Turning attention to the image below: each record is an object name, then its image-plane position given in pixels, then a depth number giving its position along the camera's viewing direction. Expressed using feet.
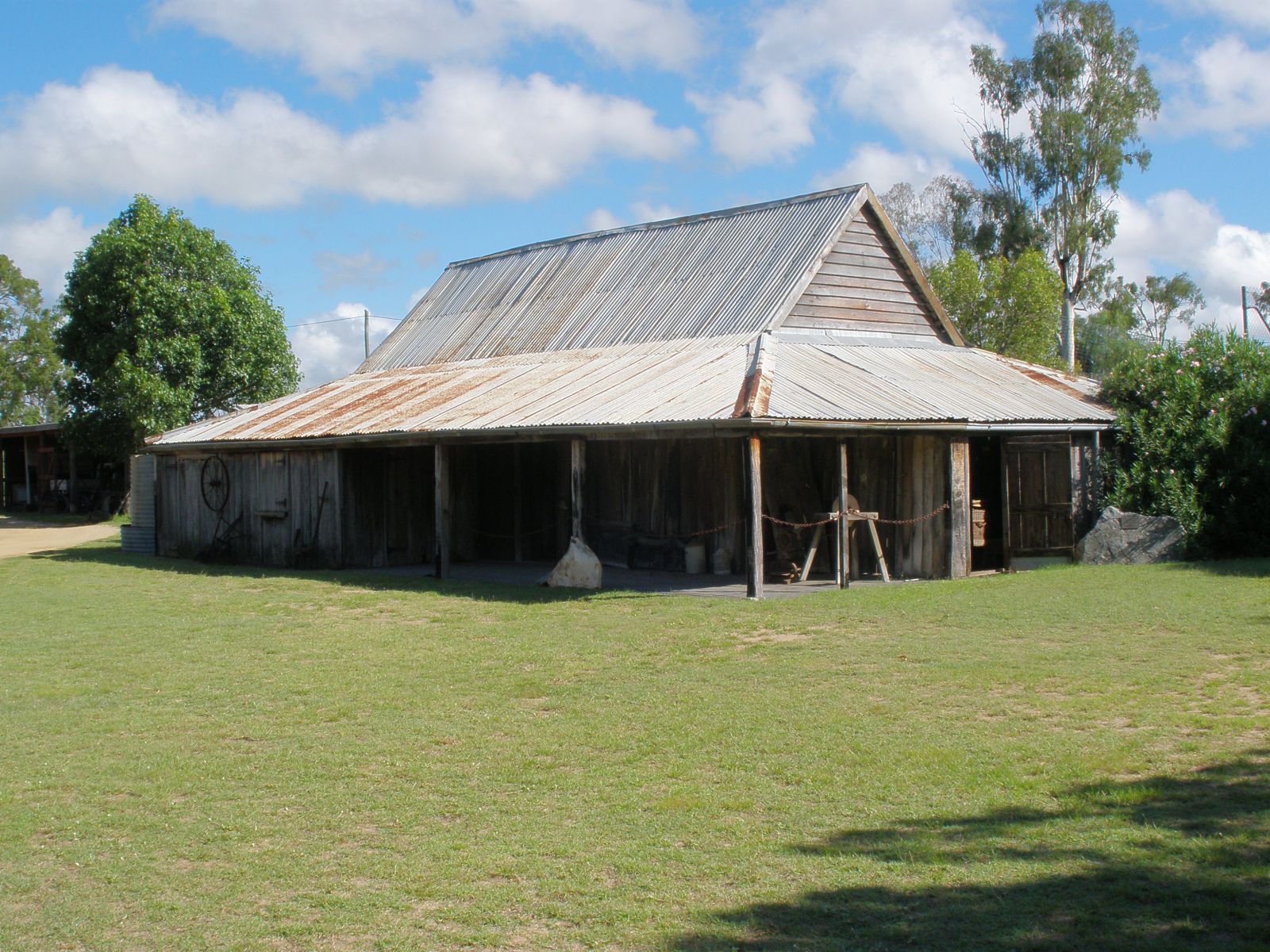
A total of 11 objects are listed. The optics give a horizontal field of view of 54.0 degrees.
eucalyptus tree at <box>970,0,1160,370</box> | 129.39
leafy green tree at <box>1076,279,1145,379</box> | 155.12
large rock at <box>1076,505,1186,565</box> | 59.00
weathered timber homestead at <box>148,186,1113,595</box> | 55.16
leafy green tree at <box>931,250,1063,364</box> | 112.88
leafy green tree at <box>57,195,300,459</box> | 113.70
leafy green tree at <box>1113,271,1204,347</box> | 201.98
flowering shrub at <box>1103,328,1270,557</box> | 59.88
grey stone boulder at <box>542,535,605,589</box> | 54.95
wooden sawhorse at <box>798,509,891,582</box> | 53.93
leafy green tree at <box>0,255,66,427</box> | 190.29
